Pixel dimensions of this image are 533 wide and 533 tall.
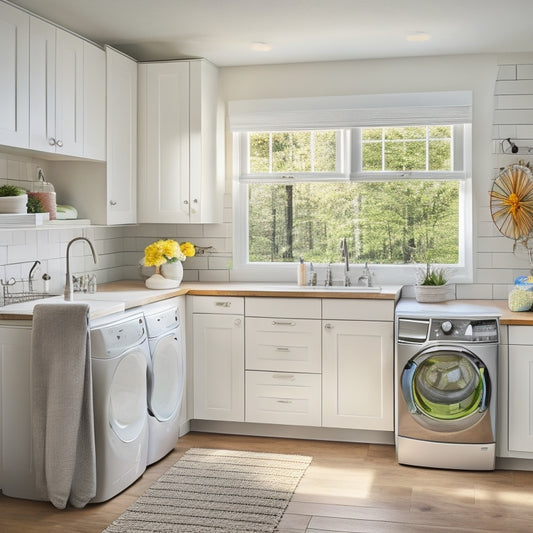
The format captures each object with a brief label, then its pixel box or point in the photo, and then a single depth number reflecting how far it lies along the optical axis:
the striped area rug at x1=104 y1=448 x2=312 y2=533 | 3.35
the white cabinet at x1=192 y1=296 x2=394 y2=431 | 4.45
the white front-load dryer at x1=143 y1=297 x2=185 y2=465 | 4.04
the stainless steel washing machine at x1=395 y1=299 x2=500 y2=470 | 4.04
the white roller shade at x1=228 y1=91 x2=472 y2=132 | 4.86
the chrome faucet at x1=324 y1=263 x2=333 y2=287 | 4.98
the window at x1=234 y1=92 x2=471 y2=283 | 5.00
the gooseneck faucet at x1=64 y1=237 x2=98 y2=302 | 3.92
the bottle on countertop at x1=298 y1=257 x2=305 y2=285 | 4.96
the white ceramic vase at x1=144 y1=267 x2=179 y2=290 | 4.74
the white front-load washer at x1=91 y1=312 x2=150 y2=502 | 3.47
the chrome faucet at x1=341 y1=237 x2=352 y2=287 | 4.91
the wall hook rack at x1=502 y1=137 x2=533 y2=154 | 4.75
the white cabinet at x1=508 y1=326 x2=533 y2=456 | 4.06
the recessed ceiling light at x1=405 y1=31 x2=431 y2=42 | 4.29
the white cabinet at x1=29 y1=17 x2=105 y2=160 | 3.78
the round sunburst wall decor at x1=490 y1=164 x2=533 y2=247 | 4.77
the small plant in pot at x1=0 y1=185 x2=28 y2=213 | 3.51
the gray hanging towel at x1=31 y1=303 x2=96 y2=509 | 3.38
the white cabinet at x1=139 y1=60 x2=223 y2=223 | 4.89
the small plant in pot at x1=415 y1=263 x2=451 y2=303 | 4.64
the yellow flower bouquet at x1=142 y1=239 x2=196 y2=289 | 4.74
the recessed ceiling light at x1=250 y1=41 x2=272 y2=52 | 4.55
